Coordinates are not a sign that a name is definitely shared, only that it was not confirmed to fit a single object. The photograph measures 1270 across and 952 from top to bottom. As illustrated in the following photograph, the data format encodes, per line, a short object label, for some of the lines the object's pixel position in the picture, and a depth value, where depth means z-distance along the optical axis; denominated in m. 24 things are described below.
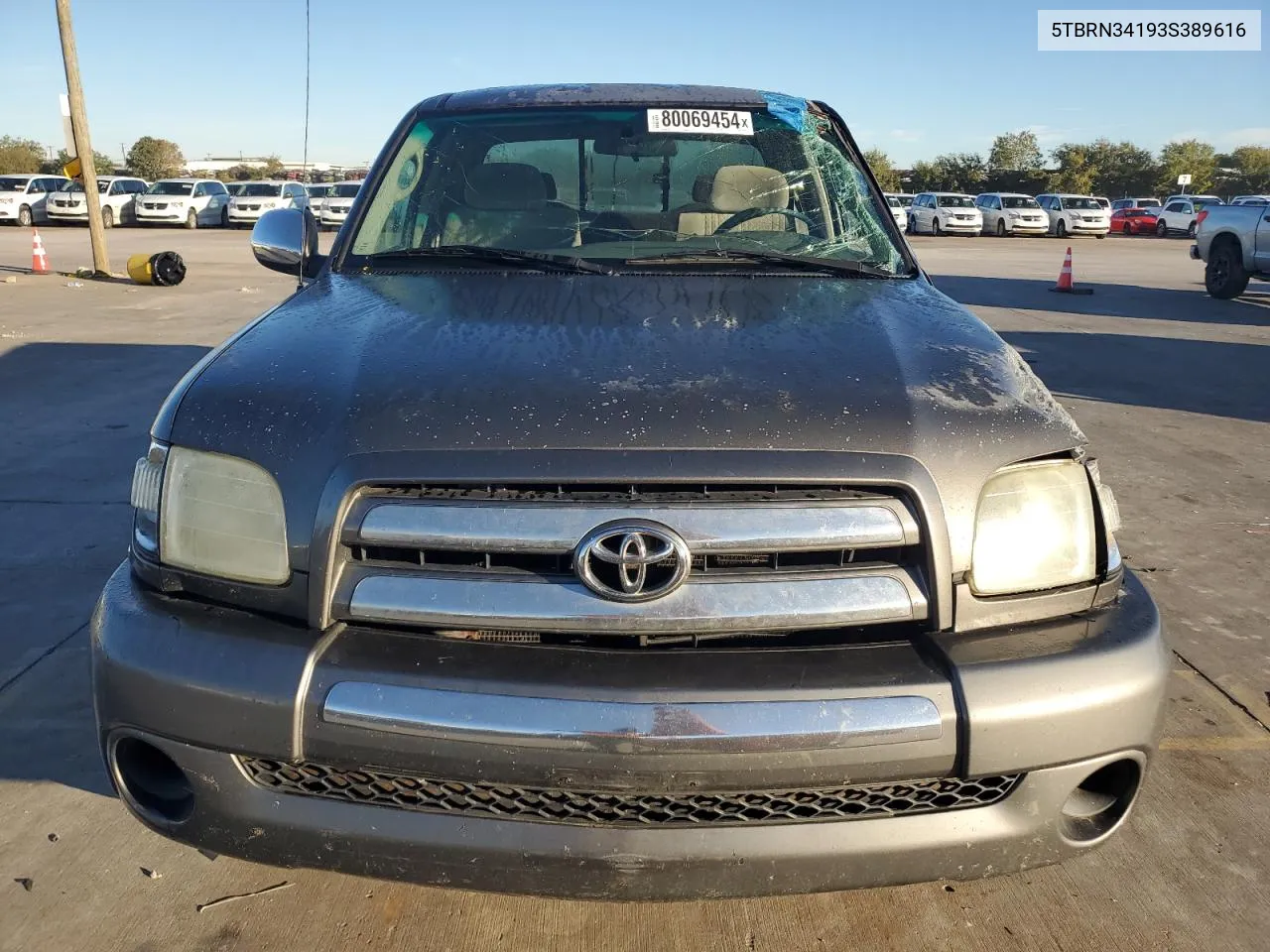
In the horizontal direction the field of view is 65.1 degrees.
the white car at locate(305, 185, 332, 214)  29.20
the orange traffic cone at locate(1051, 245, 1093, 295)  15.74
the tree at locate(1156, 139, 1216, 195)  62.50
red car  39.84
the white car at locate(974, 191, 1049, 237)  35.28
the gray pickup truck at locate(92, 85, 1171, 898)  1.68
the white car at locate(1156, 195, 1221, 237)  39.06
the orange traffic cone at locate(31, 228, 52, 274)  15.84
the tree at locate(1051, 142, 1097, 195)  60.72
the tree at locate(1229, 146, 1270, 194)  64.06
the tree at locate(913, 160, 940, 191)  65.25
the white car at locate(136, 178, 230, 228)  29.84
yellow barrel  14.65
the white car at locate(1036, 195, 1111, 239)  35.16
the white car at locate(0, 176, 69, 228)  29.69
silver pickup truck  13.98
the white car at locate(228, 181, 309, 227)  30.81
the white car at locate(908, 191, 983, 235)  34.75
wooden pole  14.66
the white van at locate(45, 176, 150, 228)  29.94
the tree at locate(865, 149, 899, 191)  62.59
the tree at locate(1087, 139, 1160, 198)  63.47
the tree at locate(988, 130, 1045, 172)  65.94
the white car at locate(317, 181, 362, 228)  26.61
